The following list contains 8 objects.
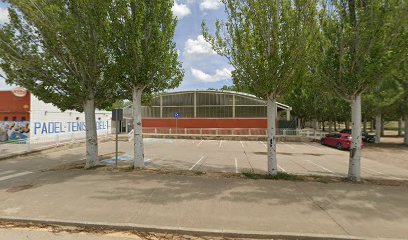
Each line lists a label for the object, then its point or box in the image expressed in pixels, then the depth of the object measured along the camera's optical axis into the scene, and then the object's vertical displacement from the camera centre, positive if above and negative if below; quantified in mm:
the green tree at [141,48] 8977 +3165
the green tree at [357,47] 7984 +2788
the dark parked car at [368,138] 26128 -1827
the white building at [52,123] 19484 +135
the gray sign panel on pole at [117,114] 10695 +473
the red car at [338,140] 20225 -1669
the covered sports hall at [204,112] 30531 +1605
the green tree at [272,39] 8080 +3047
